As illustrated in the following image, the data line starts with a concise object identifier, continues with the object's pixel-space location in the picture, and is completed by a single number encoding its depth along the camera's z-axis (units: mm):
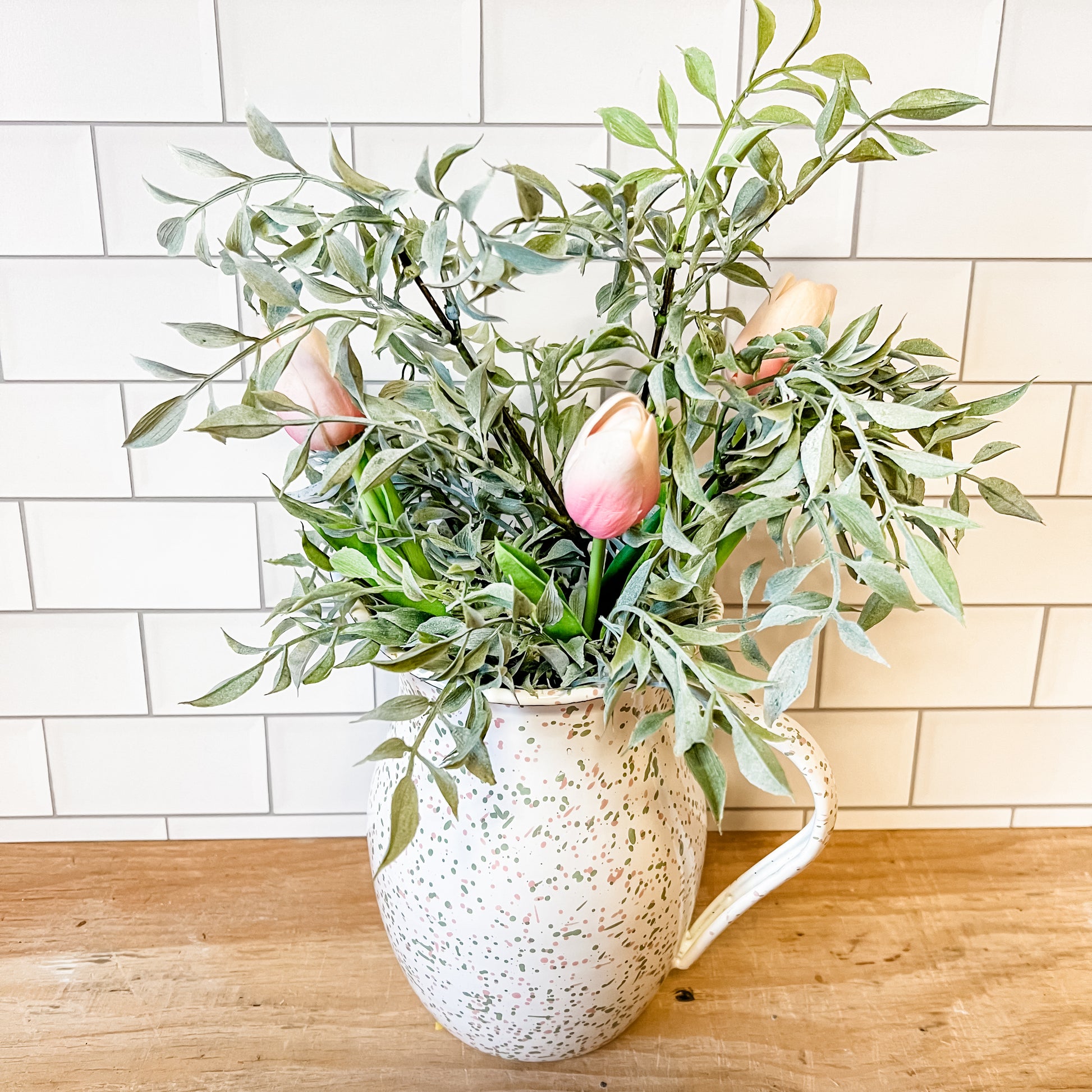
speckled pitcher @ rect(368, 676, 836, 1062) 505
